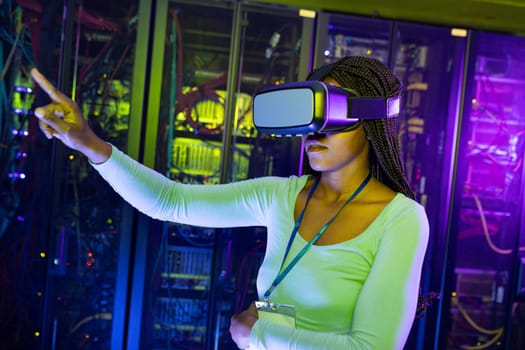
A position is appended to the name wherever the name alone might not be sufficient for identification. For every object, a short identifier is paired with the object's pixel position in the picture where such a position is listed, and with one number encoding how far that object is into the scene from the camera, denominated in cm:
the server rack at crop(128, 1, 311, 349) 233
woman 101
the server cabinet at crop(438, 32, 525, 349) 248
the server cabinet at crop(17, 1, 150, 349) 228
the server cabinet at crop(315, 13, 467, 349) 245
